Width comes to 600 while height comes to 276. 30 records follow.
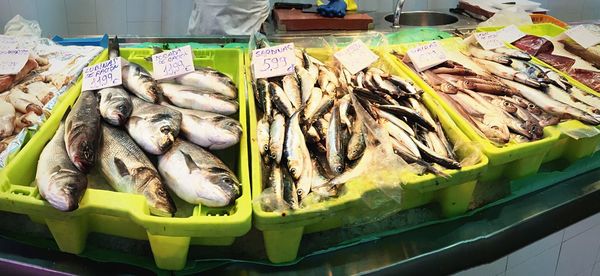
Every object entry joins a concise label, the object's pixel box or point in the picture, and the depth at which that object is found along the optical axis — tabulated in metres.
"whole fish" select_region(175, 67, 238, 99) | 1.69
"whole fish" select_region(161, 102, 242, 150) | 1.39
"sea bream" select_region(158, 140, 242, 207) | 1.17
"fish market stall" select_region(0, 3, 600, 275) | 1.19
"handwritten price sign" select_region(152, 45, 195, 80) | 1.76
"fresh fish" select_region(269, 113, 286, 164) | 1.37
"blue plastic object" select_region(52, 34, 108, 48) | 2.22
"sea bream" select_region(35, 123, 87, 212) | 1.08
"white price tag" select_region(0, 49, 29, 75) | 1.83
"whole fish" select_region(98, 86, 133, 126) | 1.44
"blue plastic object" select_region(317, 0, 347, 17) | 2.90
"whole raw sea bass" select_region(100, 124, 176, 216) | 1.18
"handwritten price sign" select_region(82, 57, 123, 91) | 1.64
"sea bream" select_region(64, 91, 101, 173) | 1.24
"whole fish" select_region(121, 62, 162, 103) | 1.61
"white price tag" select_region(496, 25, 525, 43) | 2.44
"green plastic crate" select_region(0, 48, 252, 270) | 1.09
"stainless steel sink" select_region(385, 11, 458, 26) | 3.72
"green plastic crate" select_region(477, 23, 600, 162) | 1.61
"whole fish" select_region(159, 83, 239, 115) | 1.57
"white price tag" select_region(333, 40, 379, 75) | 2.00
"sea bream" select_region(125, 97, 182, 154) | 1.33
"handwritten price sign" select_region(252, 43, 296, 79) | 1.80
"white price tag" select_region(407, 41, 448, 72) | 2.03
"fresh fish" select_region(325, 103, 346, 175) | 1.34
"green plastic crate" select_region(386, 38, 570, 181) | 1.42
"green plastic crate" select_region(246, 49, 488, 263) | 1.15
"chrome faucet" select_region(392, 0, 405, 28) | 3.08
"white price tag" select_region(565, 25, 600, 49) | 2.41
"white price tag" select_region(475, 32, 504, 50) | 2.29
